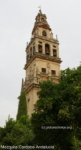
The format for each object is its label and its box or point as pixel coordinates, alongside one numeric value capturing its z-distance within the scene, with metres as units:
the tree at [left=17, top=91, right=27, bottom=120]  38.27
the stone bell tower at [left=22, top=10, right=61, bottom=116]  44.03
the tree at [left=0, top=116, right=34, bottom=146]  26.00
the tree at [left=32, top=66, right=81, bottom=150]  18.59
